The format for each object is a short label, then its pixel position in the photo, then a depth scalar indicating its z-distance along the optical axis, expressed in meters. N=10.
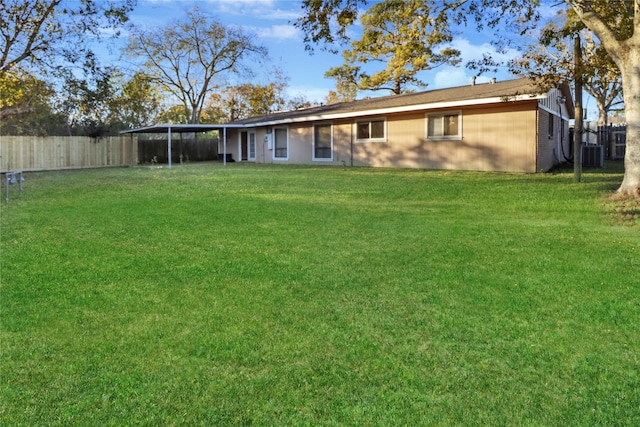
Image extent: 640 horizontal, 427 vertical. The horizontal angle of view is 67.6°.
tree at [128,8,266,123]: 36.12
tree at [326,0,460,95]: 29.20
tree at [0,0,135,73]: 11.99
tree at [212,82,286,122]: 41.41
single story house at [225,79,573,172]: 14.68
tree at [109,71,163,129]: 34.34
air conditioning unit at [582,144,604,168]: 17.10
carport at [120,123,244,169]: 21.32
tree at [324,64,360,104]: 33.30
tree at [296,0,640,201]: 11.11
